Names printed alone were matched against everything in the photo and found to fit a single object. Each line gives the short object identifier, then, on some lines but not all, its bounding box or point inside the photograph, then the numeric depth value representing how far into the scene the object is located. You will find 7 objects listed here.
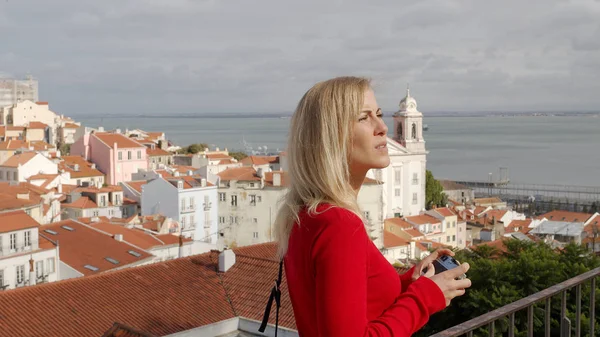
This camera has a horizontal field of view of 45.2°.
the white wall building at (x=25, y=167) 40.31
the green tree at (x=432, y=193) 51.16
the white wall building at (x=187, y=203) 32.34
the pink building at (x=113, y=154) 47.56
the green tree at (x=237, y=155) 63.49
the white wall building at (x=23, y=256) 18.48
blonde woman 1.64
